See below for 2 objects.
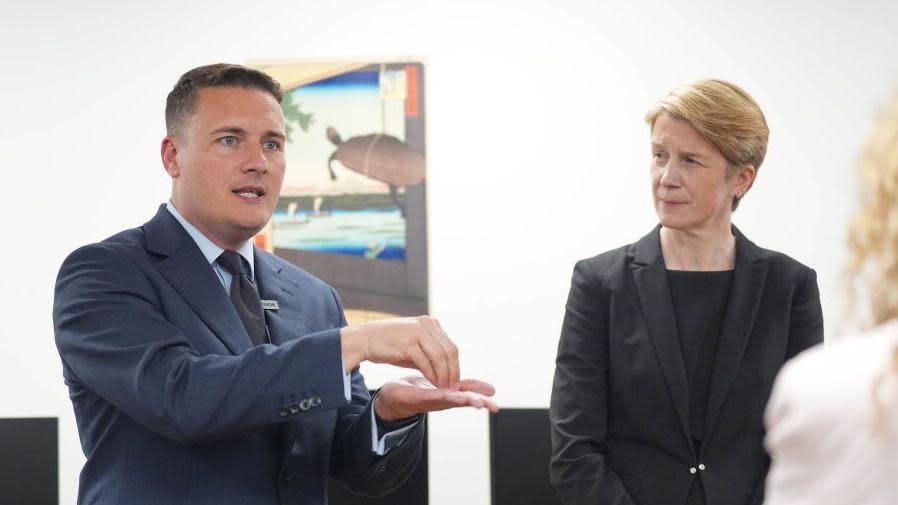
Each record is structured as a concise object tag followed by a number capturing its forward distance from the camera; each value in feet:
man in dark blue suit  6.01
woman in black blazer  8.15
